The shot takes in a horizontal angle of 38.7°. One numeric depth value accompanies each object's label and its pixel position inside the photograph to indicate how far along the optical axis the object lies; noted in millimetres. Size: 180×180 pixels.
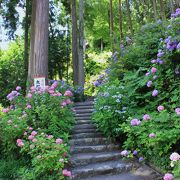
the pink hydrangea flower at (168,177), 2728
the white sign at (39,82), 6070
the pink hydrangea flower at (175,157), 2820
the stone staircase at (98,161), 4309
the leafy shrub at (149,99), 3832
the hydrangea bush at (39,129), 3912
